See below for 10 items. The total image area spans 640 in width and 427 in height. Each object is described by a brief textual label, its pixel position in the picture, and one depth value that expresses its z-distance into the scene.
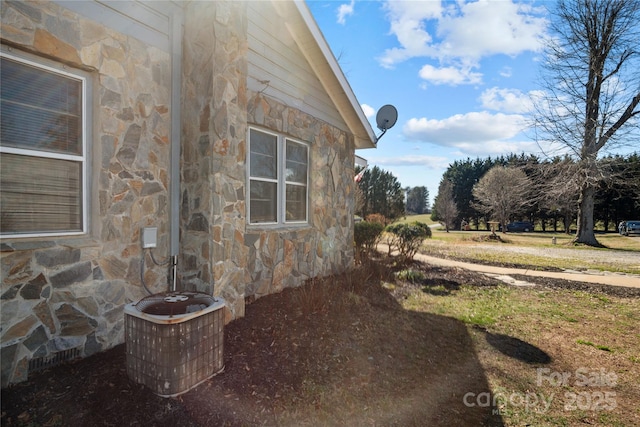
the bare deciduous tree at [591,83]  14.88
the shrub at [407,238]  9.08
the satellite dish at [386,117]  7.78
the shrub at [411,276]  7.39
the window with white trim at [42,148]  2.64
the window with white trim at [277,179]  5.07
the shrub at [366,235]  8.91
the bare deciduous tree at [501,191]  22.91
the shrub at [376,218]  17.46
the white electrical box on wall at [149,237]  3.49
